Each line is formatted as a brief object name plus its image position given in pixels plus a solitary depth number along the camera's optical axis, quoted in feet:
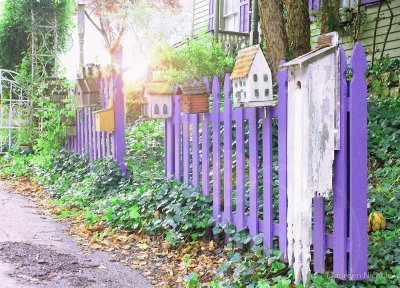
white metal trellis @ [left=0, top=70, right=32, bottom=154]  37.04
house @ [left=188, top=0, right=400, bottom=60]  33.37
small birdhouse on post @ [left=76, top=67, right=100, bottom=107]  24.98
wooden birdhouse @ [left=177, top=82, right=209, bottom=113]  15.66
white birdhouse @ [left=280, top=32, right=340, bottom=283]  10.41
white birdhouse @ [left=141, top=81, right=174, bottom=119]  17.65
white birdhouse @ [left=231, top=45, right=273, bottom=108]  12.46
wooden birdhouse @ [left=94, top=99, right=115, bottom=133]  22.04
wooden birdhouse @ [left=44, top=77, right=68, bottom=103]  30.09
